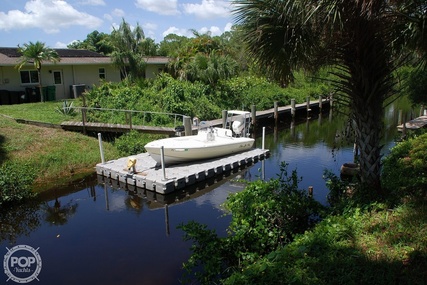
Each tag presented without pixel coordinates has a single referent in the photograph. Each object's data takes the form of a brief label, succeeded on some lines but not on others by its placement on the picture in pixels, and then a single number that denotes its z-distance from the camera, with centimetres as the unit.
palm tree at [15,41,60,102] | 2223
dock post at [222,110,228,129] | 1719
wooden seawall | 1587
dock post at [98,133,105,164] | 1320
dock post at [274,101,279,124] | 2440
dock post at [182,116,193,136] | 1505
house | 2362
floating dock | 1140
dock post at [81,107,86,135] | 1674
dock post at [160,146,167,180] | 1131
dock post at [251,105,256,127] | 2209
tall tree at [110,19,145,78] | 2767
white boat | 1244
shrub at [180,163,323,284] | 598
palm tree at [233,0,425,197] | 561
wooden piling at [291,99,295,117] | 2625
